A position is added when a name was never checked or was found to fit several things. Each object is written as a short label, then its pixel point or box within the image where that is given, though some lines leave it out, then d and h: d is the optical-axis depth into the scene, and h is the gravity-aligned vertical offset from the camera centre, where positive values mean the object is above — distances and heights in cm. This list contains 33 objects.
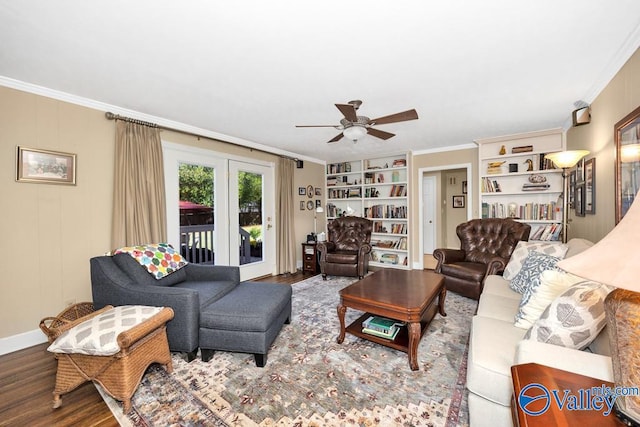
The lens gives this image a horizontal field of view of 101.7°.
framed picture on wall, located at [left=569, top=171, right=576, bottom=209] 324 +24
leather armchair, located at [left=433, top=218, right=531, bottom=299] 321 -62
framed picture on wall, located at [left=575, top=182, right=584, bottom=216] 289 +10
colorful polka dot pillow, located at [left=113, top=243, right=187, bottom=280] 238 -43
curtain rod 281 +107
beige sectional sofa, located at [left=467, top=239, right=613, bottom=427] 108 -75
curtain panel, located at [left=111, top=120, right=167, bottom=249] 284 +30
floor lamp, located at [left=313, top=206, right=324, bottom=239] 587 -24
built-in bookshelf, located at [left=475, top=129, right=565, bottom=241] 397 +46
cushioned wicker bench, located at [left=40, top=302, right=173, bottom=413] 156 -94
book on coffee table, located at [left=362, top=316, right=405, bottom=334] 221 -99
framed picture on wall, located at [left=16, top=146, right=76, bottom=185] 233 +46
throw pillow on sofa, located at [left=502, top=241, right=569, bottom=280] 257 -44
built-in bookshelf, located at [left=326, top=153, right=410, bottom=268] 539 +27
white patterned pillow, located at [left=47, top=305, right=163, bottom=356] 152 -72
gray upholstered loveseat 201 -77
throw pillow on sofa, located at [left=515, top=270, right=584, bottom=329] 155 -52
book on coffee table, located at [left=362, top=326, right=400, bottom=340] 218 -104
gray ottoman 199 -89
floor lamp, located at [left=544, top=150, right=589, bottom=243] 275 +55
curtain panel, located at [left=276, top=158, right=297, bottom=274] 491 -11
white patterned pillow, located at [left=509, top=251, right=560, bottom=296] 215 -52
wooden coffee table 199 -76
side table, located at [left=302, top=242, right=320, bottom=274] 497 -89
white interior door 607 +5
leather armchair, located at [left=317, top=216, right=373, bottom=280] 434 -66
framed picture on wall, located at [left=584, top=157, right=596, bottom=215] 257 +22
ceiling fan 219 +83
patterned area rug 152 -119
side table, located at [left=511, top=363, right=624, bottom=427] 76 -62
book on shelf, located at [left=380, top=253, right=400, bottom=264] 540 -101
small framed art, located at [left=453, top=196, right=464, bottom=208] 634 +20
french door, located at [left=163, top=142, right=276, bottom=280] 347 +6
